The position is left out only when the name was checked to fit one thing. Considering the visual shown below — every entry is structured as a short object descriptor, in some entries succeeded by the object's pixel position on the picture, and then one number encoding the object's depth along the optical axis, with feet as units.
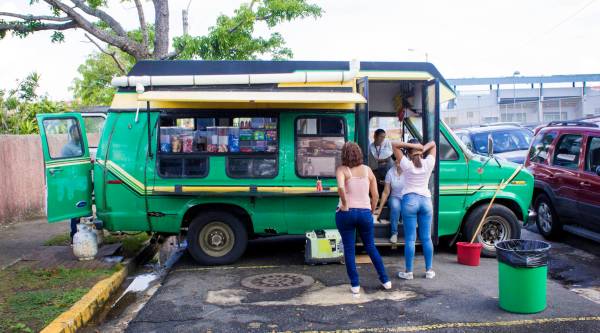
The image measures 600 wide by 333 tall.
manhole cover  22.79
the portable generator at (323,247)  25.71
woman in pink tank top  20.52
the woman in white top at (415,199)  22.65
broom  26.56
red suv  28.22
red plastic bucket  25.55
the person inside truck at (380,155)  29.94
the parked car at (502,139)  48.19
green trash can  18.31
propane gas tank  26.04
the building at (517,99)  92.73
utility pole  48.03
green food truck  25.70
